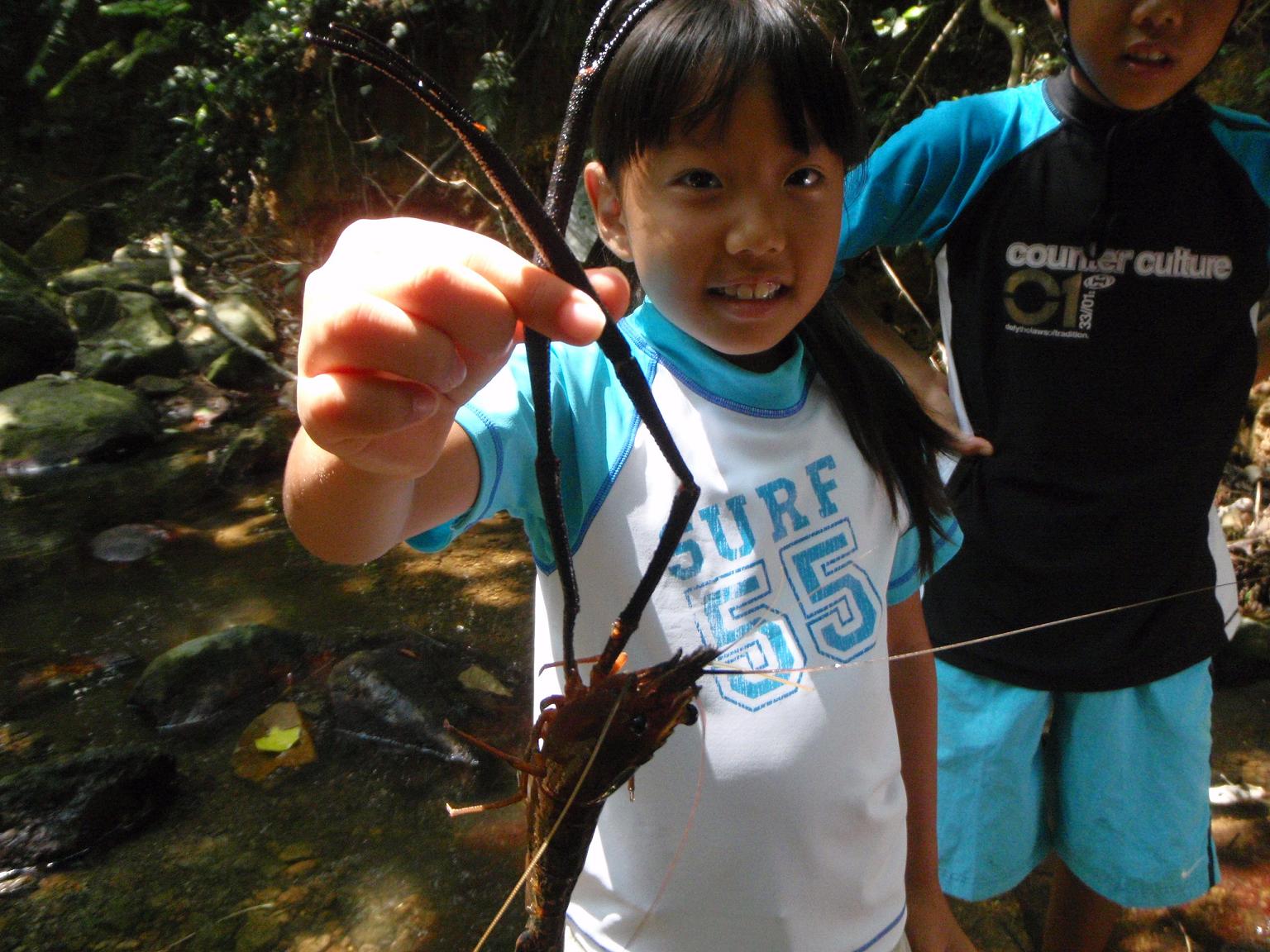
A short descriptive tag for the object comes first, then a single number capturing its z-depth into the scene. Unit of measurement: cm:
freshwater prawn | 62
